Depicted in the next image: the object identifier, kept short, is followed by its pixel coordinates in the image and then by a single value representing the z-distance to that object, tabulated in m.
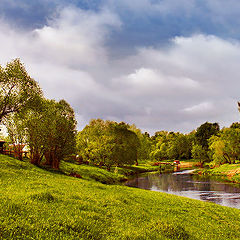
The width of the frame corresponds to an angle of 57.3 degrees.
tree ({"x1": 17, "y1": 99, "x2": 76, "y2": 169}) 42.81
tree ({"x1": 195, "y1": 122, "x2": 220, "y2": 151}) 125.79
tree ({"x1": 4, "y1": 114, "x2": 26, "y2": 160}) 43.22
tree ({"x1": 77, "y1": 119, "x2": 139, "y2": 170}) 73.32
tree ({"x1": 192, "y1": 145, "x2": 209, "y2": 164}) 118.12
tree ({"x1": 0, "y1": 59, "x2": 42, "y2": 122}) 38.36
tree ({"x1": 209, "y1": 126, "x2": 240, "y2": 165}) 86.24
